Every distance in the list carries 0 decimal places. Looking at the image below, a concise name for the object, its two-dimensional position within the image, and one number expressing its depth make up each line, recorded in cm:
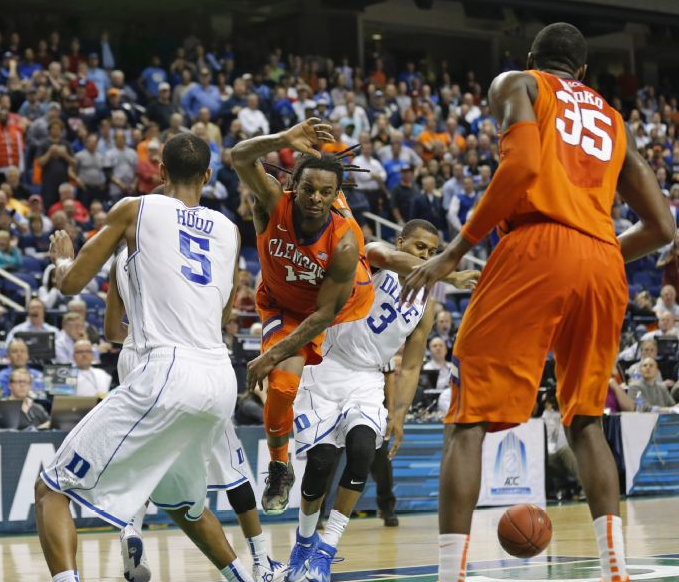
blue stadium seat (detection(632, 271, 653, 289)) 2161
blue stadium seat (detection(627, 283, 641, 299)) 2074
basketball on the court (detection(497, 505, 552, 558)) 612
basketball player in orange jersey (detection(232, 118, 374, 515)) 630
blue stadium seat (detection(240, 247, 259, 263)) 1794
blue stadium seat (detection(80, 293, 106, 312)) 1535
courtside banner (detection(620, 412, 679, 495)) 1415
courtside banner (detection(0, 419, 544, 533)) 1073
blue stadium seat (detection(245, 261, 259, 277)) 1734
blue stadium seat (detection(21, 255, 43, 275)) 1571
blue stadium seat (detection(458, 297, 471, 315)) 1862
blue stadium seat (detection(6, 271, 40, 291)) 1544
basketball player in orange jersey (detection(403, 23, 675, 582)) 462
